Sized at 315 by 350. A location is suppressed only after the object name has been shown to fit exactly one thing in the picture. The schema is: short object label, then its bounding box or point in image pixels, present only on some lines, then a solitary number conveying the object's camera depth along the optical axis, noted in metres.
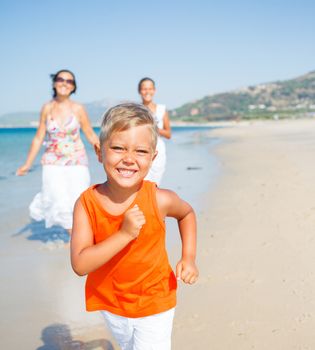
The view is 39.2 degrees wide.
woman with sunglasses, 5.03
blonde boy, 1.84
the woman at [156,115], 5.94
